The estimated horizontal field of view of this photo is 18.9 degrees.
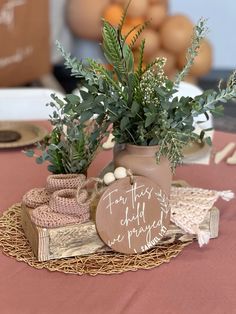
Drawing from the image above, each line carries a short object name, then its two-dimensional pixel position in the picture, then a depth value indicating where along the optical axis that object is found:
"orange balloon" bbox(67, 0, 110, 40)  3.81
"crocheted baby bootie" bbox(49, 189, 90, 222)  1.13
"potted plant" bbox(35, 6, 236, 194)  1.10
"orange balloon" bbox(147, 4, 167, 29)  3.80
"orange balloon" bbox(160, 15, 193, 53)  3.77
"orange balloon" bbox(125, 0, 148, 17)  3.71
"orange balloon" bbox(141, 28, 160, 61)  3.76
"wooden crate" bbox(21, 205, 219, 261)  1.11
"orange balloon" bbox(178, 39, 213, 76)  3.89
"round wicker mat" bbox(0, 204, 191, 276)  1.12
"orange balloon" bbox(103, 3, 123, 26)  3.67
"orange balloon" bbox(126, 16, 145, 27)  3.72
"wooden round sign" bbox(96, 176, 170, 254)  1.12
